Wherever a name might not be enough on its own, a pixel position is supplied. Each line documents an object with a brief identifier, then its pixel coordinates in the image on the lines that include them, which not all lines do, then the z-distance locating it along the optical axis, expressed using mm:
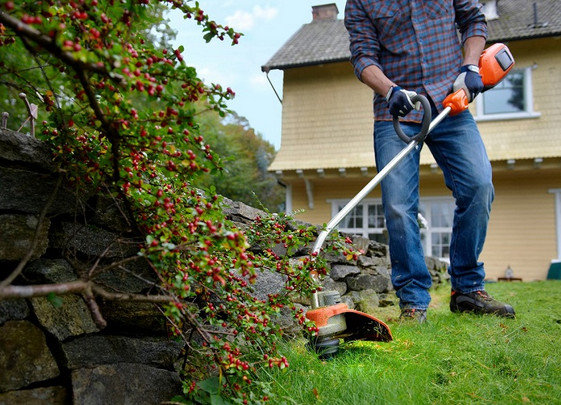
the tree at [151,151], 1075
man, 2654
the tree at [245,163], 19453
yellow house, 9383
